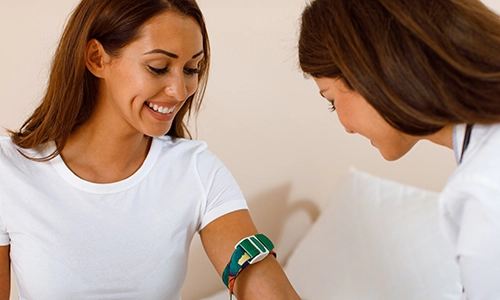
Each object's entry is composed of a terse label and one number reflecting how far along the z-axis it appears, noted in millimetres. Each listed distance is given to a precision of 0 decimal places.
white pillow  1629
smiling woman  1277
